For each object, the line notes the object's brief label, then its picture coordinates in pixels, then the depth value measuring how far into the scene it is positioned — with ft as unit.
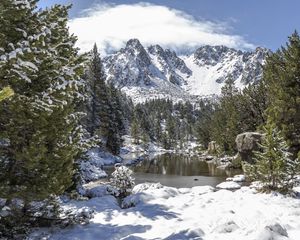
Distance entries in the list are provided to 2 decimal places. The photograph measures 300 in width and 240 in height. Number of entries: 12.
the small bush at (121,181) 50.92
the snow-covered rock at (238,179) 73.56
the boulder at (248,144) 81.50
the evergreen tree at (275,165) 46.85
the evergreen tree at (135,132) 243.29
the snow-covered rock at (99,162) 52.37
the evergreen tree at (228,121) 119.88
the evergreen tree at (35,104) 22.62
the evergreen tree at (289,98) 72.39
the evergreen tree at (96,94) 132.02
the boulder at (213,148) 157.61
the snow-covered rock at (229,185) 64.10
